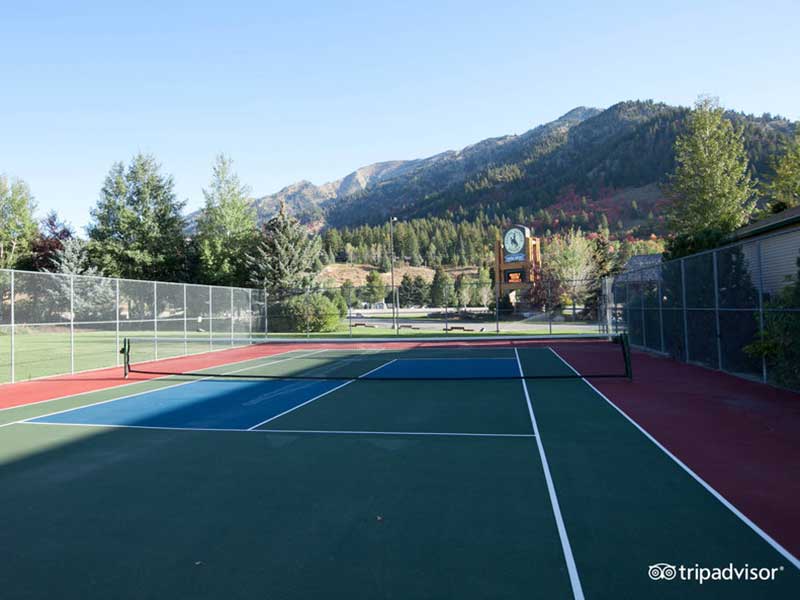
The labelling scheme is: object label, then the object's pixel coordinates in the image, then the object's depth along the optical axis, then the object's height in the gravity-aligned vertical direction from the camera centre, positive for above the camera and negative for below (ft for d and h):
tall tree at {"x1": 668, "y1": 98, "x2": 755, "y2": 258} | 85.76 +21.96
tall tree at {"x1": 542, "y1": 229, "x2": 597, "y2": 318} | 147.13 +12.68
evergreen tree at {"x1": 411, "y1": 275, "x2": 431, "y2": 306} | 272.10 +9.13
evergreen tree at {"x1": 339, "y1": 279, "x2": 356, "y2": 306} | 100.88 +4.73
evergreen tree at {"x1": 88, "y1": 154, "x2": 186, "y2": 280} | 142.31 +26.24
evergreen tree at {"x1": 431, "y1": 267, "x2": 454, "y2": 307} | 255.50 +11.59
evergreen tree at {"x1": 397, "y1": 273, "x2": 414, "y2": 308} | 271.69 +9.79
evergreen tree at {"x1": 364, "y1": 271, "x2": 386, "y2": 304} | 228.72 +8.58
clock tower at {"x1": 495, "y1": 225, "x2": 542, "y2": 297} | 168.45 +16.29
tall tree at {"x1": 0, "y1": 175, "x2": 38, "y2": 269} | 152.46 +30.68
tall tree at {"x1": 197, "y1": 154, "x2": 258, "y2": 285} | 140.05 +24.42
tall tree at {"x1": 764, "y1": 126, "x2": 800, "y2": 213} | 84.79 +20.30
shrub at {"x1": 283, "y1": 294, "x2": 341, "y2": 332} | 104.37 +0.26
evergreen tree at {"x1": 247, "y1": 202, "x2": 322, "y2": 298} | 129.90 +15.02
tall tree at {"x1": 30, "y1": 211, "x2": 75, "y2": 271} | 152.49 +22.75
